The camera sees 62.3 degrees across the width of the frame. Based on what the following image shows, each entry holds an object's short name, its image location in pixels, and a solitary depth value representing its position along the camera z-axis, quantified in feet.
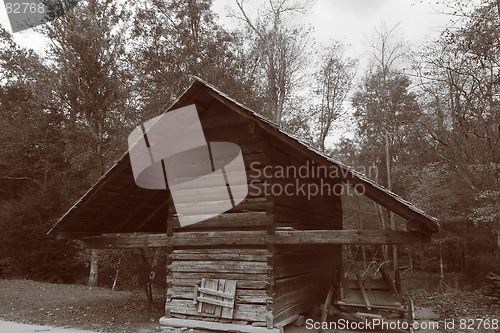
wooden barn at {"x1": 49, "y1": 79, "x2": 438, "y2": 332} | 30.42
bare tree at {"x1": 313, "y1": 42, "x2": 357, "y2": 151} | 98.12
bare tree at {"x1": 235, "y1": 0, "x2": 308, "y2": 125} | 87.76
